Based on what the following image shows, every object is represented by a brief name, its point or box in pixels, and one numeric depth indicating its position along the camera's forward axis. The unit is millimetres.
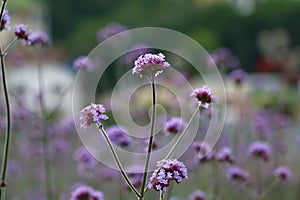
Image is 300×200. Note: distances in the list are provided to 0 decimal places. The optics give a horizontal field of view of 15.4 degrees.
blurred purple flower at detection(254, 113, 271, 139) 6741
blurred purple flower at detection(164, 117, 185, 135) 4265
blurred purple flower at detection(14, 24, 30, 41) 4057
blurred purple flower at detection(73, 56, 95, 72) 5581
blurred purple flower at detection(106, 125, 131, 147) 4601
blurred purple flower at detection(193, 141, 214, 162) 4975
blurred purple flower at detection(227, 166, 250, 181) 5492
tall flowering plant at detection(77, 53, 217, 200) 3079
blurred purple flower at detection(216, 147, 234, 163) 5113
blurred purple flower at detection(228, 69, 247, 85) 7280
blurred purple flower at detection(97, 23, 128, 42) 7192
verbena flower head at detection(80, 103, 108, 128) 3128
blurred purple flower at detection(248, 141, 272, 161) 5557
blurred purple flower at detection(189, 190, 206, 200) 5234
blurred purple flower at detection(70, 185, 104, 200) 4344
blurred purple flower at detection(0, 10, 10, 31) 3877
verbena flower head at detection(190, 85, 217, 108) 3418
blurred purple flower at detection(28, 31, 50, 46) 5570
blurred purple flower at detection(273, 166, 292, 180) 5688
